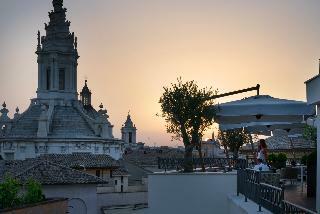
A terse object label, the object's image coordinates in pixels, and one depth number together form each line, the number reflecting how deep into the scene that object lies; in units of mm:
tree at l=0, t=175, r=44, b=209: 25062
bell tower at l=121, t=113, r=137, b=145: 121750
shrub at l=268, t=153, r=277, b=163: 23094
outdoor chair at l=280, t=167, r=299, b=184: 17109
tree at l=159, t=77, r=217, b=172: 25188
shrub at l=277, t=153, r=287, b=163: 23070
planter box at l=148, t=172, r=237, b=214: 15828
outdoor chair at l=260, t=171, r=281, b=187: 10680
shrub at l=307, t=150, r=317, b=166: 13068
